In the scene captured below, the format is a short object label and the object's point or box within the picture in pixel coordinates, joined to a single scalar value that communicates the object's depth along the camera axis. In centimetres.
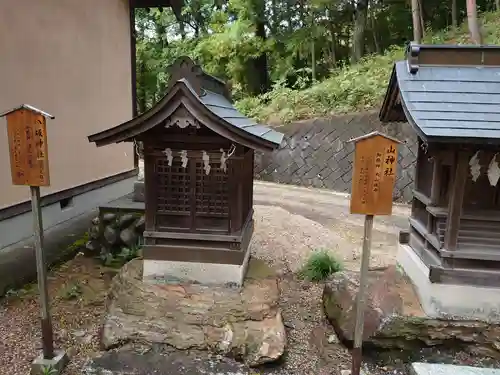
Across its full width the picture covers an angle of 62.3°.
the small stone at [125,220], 777
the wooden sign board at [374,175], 432
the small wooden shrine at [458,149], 485
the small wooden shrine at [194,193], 574
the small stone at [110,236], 771
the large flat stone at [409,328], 527
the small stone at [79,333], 551
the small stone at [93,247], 784
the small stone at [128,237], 770
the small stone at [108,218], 781
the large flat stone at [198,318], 510
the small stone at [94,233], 784
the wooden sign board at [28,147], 448
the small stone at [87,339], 537
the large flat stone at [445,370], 479
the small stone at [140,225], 774
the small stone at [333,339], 564
